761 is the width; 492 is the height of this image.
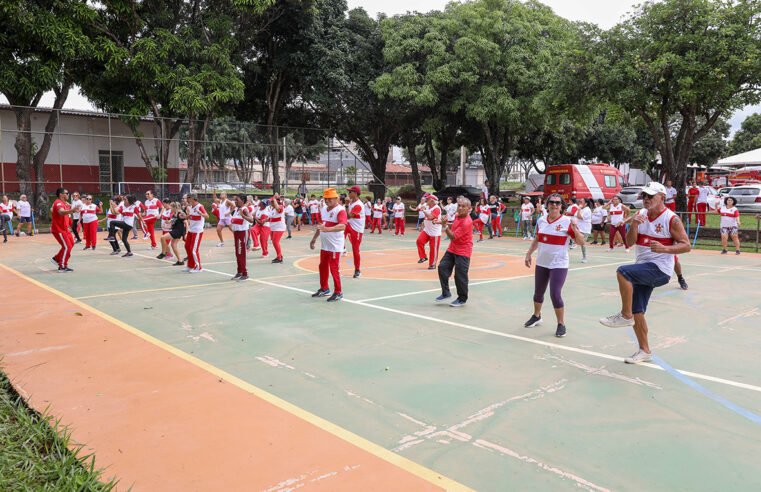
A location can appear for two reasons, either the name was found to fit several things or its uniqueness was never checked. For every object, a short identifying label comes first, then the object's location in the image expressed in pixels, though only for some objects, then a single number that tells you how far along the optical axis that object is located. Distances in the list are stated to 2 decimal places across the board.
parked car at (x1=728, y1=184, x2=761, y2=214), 27.17
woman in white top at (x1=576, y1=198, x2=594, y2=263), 17.81
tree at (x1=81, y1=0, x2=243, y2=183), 25.70
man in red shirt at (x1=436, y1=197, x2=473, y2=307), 9.66
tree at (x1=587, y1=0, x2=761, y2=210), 20.09
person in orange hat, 10.02
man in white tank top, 6.27
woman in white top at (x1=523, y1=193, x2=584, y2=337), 7.75
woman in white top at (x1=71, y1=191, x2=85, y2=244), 20.03
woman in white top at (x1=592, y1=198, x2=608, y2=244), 20.86
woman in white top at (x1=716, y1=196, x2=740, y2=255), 17.62
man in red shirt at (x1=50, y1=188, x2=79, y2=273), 13.00
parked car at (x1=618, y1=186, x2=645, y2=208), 33.66
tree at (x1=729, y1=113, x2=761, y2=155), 60.34
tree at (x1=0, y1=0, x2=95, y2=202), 22.93
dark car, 33.28
